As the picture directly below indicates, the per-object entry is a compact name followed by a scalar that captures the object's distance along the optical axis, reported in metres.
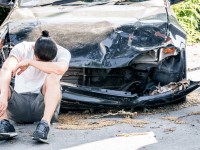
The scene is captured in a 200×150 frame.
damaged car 12.02
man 10.41
